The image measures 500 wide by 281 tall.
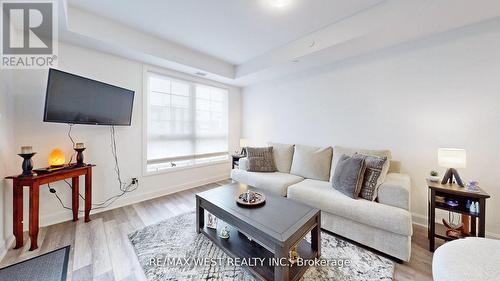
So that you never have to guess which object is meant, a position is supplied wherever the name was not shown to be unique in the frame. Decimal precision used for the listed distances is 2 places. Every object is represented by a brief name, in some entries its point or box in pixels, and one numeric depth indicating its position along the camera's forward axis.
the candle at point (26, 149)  1.82
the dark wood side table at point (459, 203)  1.62
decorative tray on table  1.75
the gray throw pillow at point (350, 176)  2.01
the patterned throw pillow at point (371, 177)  1.96
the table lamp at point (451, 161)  1.80
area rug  1.49
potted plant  1.98
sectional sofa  1.66
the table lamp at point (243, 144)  4.19
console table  1.78
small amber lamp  2.10
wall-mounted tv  1.90
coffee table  1.29
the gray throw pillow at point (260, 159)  3.18
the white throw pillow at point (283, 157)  3.19
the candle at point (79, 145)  2.28
